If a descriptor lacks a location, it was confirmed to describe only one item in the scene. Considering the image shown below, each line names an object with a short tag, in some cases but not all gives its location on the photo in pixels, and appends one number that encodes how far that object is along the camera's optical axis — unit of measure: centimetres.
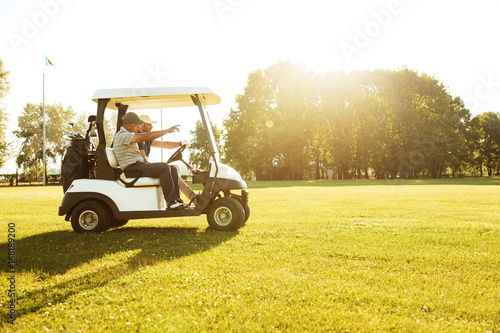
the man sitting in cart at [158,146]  737
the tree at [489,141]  6694
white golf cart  692
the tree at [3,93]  3612
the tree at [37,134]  6125
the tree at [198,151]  6781
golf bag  711
